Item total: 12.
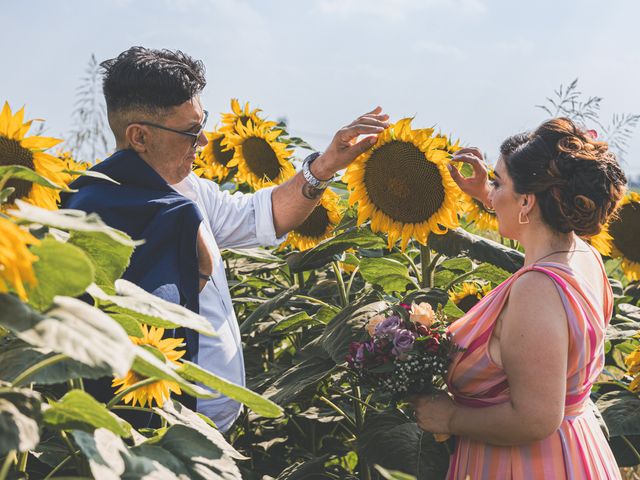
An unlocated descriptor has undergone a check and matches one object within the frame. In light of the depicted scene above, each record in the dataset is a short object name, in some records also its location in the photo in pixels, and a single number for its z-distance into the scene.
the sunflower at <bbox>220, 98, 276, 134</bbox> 3.78
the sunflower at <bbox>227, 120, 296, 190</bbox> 3.56
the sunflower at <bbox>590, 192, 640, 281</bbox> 3.60
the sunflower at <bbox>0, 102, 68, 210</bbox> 1.93
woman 1.75
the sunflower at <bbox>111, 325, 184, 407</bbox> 1.76
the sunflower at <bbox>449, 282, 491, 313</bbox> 3.14
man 2.21
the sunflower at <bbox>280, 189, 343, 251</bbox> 3.21
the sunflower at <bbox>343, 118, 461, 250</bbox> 2.45
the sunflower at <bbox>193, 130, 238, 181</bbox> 3.85
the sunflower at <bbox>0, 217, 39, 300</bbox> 0.82
